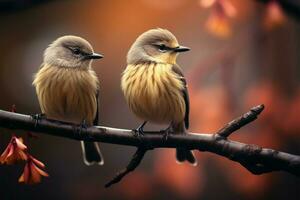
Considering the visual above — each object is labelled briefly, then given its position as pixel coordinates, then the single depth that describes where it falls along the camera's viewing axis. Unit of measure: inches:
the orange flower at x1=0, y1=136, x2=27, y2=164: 113.4
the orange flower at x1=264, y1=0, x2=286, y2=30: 123.1
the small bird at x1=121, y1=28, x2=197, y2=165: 116.4
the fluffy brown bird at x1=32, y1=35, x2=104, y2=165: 118.3
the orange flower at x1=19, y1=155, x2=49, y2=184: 113.3
